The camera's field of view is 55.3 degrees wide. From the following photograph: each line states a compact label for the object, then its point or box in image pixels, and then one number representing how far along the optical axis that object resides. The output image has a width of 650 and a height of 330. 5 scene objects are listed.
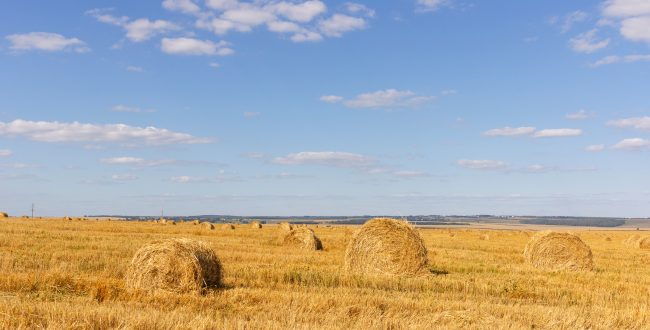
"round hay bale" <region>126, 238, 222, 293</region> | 11.96
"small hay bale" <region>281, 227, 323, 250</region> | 25.89
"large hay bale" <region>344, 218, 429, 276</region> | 17.14
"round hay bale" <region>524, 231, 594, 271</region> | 21.08
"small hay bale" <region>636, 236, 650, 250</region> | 35.34
